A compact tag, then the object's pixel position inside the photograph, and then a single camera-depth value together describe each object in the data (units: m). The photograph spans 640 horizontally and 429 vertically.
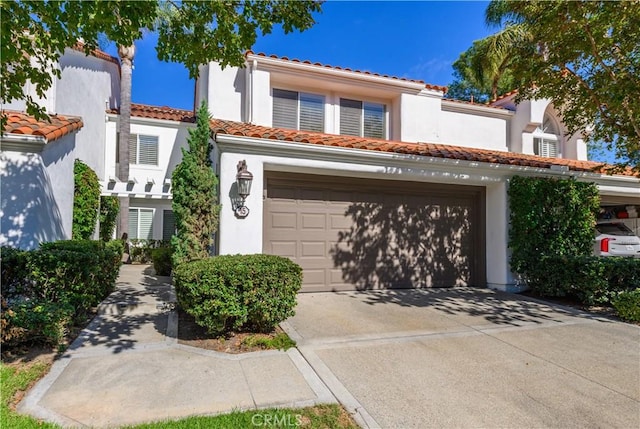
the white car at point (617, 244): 10.63
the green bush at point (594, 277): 7.34
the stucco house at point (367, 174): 7.71
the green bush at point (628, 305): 6.46
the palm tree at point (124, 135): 14.12
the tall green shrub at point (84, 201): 10.97
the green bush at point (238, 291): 4.71
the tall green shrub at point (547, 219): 8.88
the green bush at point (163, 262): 11.05
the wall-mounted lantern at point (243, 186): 7.07
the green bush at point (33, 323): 4.27
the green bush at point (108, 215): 14.77
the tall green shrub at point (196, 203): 7.21
